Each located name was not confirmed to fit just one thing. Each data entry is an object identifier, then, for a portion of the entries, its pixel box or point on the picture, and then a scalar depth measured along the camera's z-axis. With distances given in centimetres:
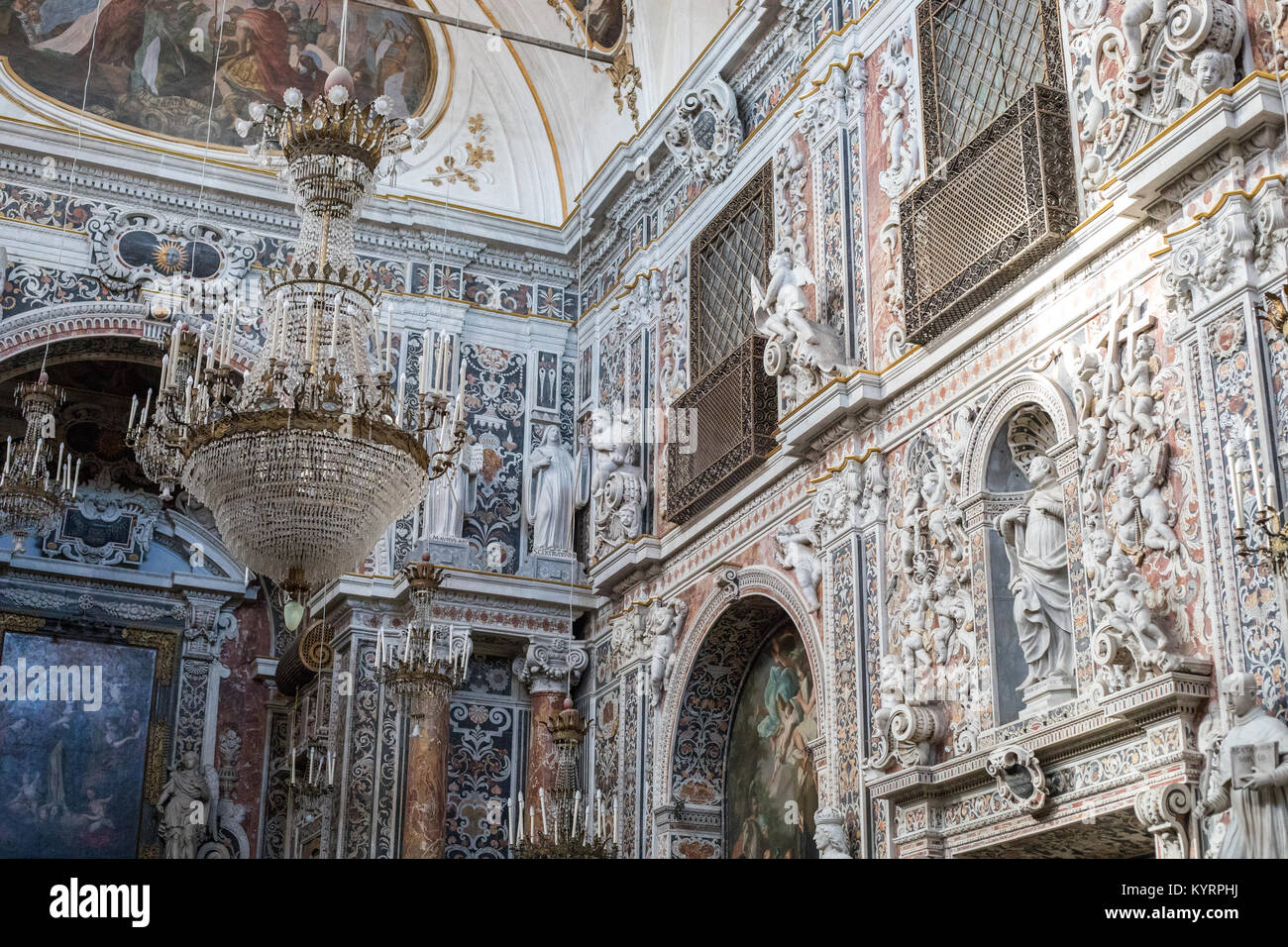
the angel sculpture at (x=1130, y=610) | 765
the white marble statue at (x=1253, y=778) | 674
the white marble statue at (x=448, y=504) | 1512
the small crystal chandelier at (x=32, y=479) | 1430
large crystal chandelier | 888
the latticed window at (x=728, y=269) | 1299
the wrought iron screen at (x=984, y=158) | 917
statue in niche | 880
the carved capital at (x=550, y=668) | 1492
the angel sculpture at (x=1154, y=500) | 786
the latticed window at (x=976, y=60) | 1002
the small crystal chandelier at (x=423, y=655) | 1305
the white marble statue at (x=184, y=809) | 1708
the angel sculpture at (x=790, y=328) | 1129
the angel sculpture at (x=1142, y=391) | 816
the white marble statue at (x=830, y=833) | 1014
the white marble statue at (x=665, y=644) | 1322
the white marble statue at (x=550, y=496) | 1544
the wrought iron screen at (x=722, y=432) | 1220
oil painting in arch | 1172
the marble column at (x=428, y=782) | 1395
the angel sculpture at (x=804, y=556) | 1124
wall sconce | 686
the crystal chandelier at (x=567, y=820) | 1205
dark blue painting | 1695
